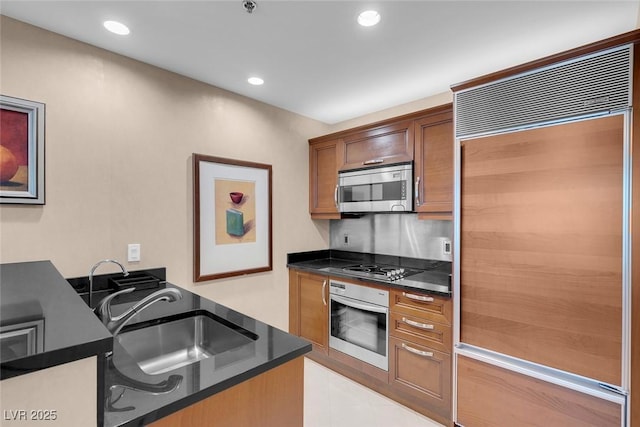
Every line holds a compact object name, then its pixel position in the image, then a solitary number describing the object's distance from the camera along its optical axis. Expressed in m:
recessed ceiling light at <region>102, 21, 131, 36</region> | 1.75
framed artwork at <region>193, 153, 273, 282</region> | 2.46
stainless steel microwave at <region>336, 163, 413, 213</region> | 2.54
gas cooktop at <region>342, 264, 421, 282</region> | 2.50
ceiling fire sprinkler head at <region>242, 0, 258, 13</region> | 1.57
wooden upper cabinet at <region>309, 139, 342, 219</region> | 3.13
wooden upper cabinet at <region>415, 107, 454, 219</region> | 2.32
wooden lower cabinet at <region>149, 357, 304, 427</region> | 0.88
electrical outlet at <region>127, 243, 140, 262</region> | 2.11
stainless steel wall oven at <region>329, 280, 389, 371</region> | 2.41
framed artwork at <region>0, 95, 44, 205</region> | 1.67
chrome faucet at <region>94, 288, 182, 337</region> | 1.12
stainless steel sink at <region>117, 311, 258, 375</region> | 1.46
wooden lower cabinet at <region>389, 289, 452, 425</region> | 2.07
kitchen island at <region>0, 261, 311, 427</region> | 0.59
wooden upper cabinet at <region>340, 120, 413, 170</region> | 2.58
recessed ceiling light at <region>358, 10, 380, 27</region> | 1.66
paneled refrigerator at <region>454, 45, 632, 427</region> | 1.44
